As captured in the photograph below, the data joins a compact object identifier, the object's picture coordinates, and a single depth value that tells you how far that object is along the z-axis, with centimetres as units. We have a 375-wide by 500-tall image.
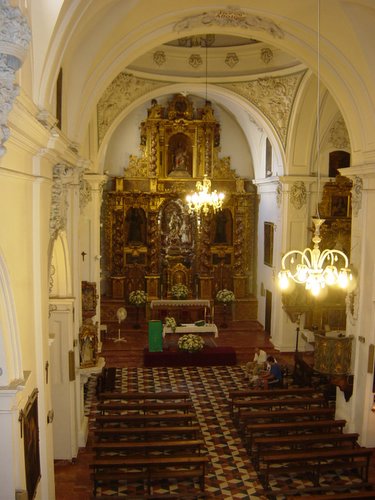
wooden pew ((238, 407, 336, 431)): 1101
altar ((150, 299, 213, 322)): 1959
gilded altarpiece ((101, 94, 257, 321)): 2041
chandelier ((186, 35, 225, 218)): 1583
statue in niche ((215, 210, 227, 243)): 2123
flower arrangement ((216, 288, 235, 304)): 2019
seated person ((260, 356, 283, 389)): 1375
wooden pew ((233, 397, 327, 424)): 1170
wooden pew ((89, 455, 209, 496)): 873
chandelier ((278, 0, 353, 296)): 748
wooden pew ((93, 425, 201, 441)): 1012
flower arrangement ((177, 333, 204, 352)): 1590
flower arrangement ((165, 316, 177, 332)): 1708
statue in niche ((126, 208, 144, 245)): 2077
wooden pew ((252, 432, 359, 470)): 977
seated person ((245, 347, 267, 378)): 1405
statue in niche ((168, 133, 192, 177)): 2083
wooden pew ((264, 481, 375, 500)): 882
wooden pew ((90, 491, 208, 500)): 816
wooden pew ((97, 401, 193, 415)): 1122
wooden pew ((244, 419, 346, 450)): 1045
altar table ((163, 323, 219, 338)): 1718
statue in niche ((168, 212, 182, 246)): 2111
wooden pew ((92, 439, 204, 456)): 948
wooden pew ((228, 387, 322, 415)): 1223
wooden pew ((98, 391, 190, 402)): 1220
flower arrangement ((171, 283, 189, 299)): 2025
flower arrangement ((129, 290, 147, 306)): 1980
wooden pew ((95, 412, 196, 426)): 1066
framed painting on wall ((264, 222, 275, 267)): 1925
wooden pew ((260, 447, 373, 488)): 904
